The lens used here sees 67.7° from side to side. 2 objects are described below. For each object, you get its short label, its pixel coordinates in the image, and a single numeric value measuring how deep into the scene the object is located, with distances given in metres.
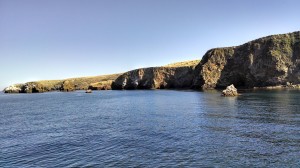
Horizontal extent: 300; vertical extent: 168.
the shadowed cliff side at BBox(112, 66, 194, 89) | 132.81
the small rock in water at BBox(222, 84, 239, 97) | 73.81
